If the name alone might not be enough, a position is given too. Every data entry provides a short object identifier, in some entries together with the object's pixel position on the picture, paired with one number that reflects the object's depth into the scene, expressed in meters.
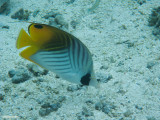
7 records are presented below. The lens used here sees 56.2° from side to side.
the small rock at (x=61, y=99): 2.28
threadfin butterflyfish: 1.23
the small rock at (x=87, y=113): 2.08
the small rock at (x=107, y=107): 2.13
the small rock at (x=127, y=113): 2.07
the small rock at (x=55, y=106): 2.16
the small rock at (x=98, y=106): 2.17
